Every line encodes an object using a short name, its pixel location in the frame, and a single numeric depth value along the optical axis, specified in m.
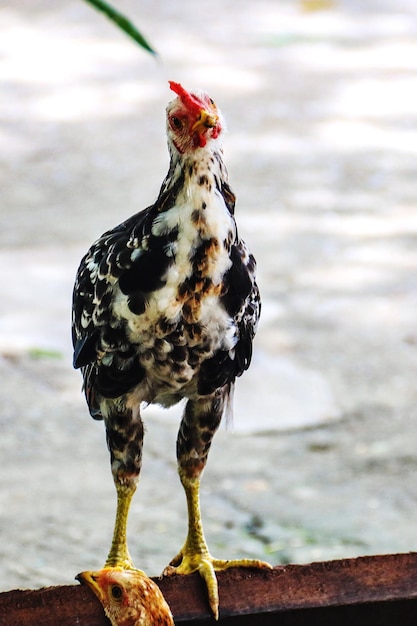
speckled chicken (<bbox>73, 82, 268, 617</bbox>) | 3.79
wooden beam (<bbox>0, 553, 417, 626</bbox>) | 3.90
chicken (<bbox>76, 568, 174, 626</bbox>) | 3.88
